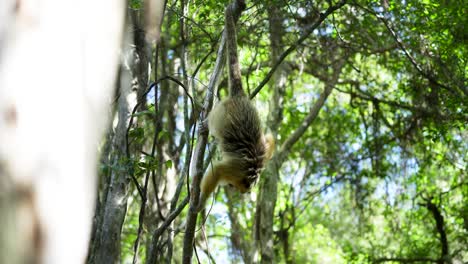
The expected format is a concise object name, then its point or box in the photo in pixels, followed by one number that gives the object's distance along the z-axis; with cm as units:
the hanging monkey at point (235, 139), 570
